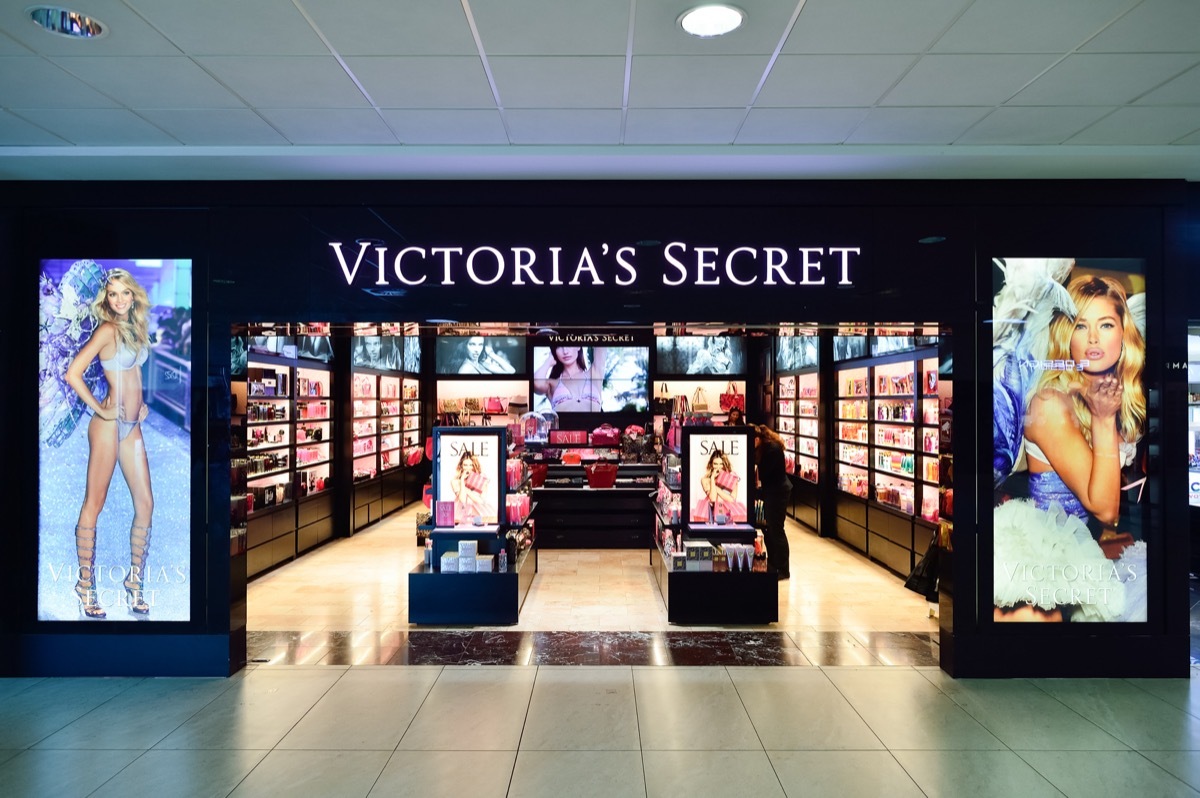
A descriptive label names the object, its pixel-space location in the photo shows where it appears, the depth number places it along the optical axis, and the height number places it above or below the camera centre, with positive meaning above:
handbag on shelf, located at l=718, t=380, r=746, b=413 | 10.24 +0.09
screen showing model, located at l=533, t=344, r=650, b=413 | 9.91 +0.39
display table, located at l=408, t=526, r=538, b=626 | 5.39 -1.53
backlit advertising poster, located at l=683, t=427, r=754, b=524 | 5.76 -0.63
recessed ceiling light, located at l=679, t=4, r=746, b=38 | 2.58 +1.50
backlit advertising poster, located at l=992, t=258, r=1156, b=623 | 4.44 -0.38
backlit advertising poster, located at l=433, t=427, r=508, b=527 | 5.69 -0.58
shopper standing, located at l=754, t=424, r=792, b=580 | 6.86 -0.86
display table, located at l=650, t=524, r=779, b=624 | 5.41 -1.52
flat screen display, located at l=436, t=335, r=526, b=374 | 10.66 +0.81
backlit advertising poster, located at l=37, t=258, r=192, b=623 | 4.44 -0.25
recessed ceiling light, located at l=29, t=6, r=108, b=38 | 2.61 +1.51
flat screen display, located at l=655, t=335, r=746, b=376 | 10.12 +0.74
